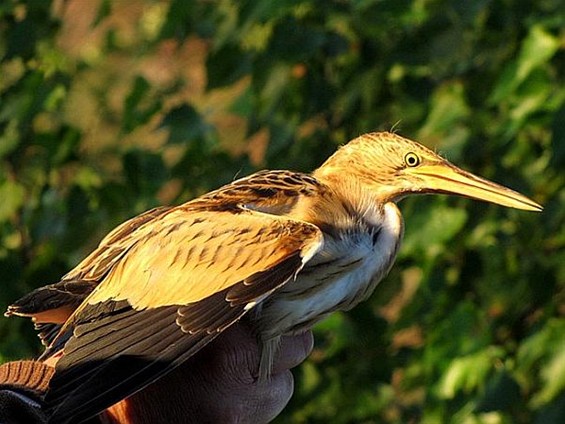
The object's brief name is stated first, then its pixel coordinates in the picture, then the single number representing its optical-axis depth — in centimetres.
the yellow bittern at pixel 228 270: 476
